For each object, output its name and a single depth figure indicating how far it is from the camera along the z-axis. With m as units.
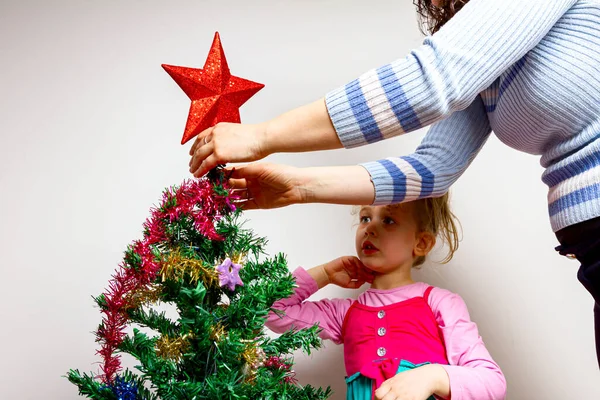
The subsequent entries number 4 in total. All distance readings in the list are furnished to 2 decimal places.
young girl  0.99
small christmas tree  0.76
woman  0.73
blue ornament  0.77
